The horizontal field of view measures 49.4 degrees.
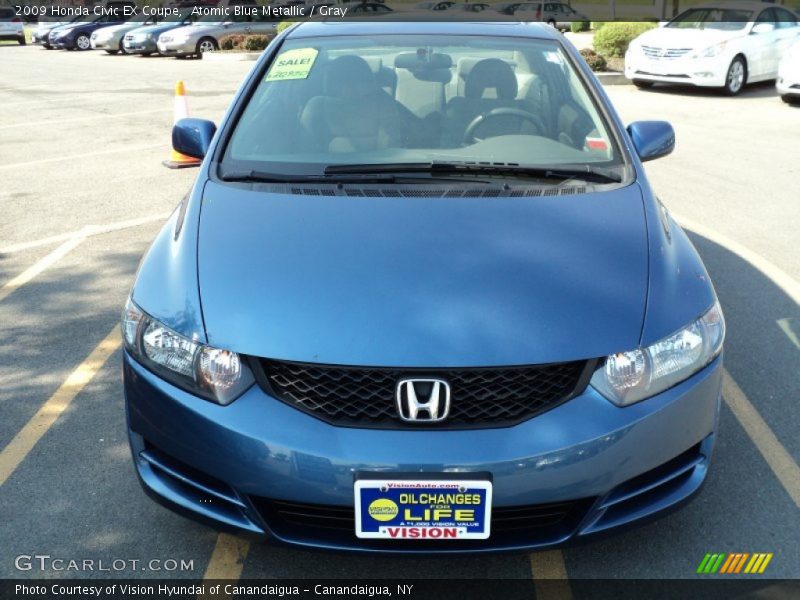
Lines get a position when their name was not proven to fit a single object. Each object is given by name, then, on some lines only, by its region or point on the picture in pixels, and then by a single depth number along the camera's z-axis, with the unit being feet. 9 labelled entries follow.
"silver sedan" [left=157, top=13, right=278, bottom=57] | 85.56
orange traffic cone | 30.53
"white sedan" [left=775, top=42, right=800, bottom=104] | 41.27
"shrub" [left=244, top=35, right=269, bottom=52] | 82.71
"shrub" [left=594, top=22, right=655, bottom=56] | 61.31
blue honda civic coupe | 7.82
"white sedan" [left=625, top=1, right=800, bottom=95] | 46.80
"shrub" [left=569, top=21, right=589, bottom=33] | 113.29
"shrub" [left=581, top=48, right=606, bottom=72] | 57.98
